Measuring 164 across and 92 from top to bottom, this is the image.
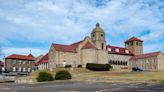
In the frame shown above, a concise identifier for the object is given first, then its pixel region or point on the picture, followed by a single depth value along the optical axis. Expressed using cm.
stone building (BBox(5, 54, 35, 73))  5080
